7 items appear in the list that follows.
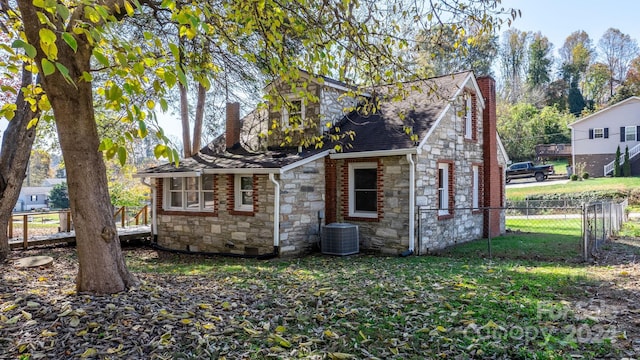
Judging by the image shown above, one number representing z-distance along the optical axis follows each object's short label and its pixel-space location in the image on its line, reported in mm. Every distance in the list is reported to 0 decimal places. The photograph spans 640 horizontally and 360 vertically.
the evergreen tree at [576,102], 45219
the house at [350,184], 11086
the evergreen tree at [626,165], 29781
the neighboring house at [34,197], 57938
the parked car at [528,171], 32812
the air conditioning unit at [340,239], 10938
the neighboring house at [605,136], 31344
